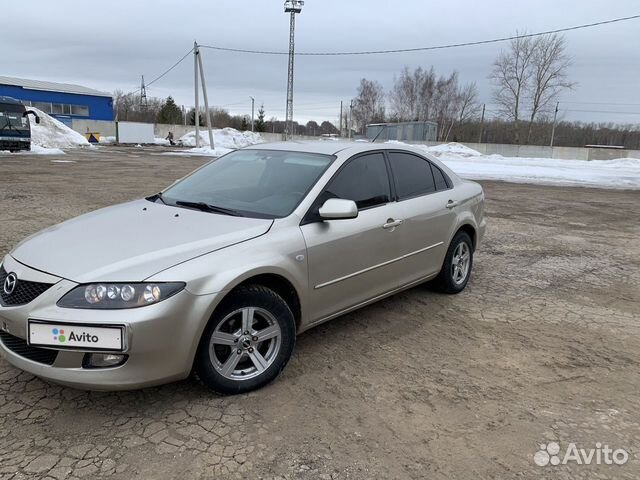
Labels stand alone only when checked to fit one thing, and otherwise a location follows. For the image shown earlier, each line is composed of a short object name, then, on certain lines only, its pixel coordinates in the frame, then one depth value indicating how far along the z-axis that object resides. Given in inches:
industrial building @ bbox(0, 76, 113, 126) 2039.9
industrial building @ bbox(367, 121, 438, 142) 1744.6
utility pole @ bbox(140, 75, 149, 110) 3112.7
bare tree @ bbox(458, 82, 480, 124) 2294.5
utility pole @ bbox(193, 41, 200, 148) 1421.0
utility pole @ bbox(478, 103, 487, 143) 1949.2
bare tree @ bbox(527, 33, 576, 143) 1900.8
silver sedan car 105.4
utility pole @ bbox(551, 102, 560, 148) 1741.9
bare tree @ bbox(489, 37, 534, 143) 1936.5
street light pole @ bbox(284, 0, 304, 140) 1527.6
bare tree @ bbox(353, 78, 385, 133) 2834.6
